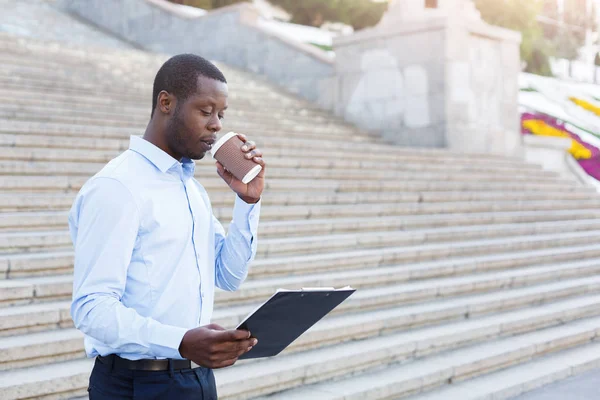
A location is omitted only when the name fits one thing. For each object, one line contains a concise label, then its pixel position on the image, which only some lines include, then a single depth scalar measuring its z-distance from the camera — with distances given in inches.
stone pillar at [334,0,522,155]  474.3
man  75.0
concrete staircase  193.2
